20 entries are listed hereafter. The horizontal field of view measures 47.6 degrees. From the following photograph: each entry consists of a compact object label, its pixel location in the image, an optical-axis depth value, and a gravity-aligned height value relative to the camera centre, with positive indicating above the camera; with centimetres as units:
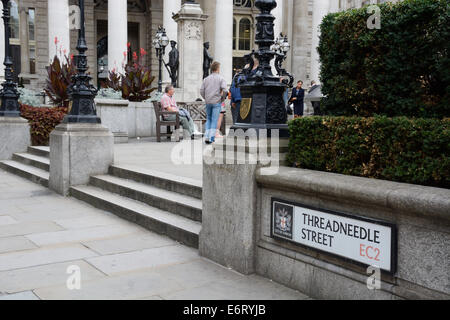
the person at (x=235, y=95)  1272 +46
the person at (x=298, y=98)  2005 +62
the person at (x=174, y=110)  1538 +2
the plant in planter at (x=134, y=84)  1705 +98
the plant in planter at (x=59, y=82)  1581 +96
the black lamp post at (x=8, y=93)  1330 +50
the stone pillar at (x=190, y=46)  1867 +248
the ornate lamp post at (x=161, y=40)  2348 +334
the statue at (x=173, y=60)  2012 +209
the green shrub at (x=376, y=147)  374 -27
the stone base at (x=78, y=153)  912 -73
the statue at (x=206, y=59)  2106 +225
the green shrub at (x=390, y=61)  414 +47
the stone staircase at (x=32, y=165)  1060 -124
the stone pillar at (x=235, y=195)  491 -82
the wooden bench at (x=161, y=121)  1507 -24
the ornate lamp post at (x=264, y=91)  518 +23
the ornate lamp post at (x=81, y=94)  940 +34
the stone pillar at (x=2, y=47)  2856 +374
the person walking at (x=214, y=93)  1229 +49
